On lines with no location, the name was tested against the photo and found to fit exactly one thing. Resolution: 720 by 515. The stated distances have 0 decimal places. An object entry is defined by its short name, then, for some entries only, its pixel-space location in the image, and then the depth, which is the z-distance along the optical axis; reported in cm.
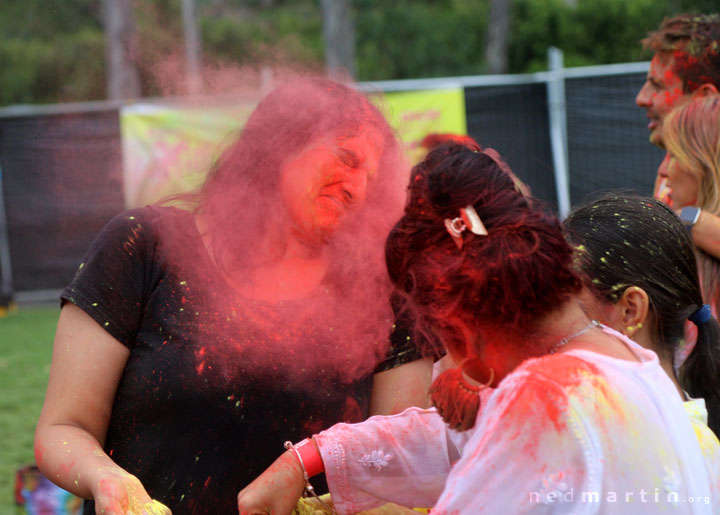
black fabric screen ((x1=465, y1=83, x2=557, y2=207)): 955
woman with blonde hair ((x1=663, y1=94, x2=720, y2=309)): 252
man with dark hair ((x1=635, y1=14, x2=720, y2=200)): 306
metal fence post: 947
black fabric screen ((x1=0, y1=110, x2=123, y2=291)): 921
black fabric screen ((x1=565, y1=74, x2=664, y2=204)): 927
